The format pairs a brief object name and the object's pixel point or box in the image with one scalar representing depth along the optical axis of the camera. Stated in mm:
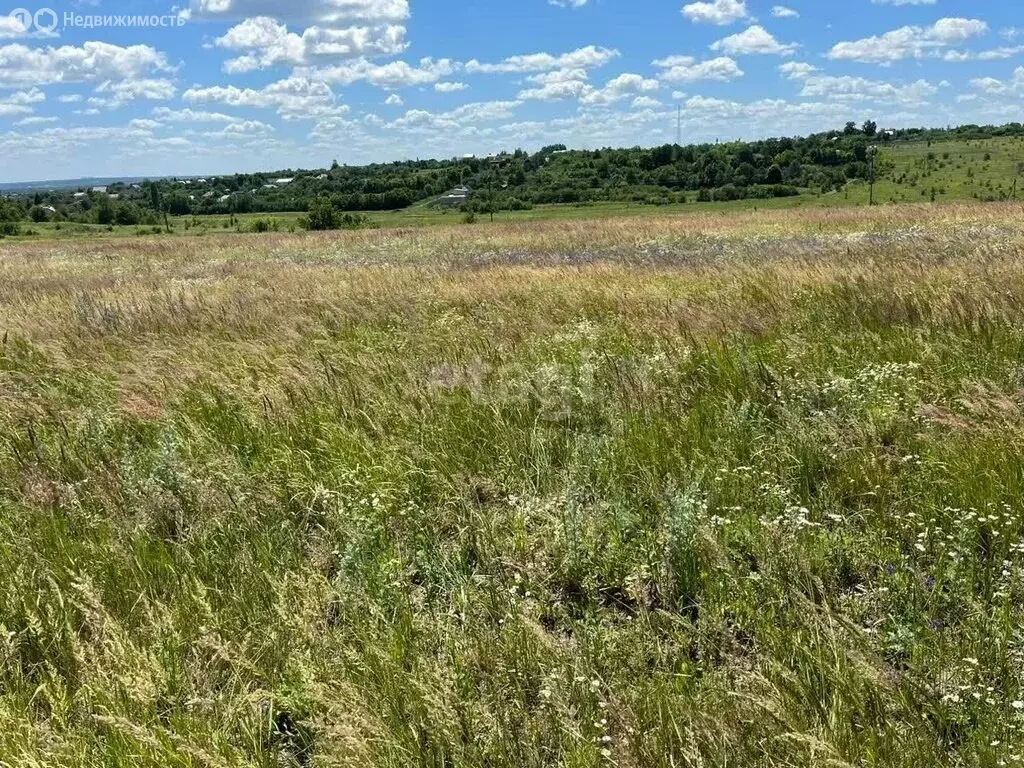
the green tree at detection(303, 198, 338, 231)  77419
